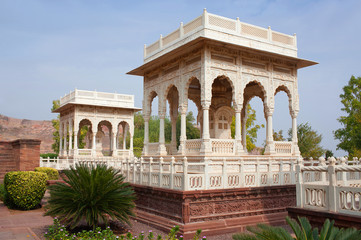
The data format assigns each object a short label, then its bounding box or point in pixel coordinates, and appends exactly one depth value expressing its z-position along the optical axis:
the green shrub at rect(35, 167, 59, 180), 19.02
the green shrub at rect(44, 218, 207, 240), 7.74
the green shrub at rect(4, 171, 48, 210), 12.38
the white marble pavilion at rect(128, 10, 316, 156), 13.75
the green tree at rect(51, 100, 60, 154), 40.84
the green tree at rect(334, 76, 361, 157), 33.62
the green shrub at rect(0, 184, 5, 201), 13.66
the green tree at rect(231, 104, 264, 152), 31.89
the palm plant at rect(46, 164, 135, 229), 8.93
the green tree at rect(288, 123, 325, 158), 33.51
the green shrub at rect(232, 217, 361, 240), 4.56
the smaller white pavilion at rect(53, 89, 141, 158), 30.11
